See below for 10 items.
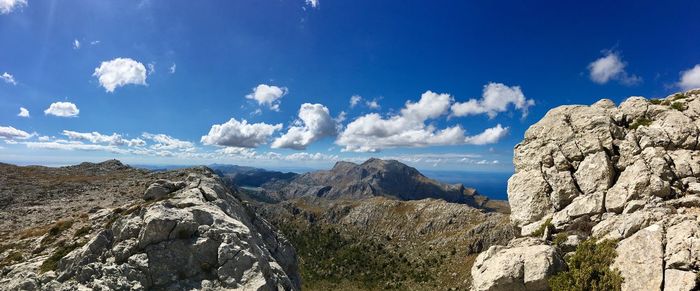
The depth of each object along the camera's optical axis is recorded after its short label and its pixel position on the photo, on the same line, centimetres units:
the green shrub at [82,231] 3548
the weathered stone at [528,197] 3162
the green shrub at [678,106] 3124
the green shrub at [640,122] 3119
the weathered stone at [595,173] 2902
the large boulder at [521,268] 2402
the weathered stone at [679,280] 1902
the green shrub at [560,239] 2632
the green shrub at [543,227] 2882
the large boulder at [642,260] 2056
